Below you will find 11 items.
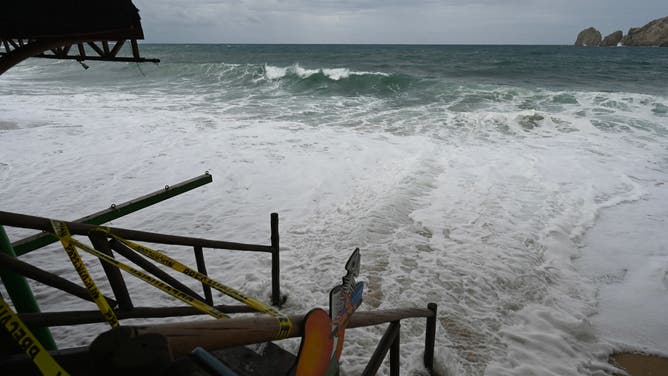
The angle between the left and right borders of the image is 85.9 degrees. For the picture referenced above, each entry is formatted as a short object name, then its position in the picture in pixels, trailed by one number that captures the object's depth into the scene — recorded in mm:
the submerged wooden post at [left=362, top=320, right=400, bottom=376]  2335
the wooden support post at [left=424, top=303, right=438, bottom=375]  3155
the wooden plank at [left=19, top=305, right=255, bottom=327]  1945
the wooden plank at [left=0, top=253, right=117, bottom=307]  2059
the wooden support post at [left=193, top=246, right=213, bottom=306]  3534
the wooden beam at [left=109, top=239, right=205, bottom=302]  2559
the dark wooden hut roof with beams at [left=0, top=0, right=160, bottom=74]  2895
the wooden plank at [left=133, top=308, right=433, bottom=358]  1018
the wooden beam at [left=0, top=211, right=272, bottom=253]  2281
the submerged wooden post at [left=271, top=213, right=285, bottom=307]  4184
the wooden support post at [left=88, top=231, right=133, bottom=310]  2425
